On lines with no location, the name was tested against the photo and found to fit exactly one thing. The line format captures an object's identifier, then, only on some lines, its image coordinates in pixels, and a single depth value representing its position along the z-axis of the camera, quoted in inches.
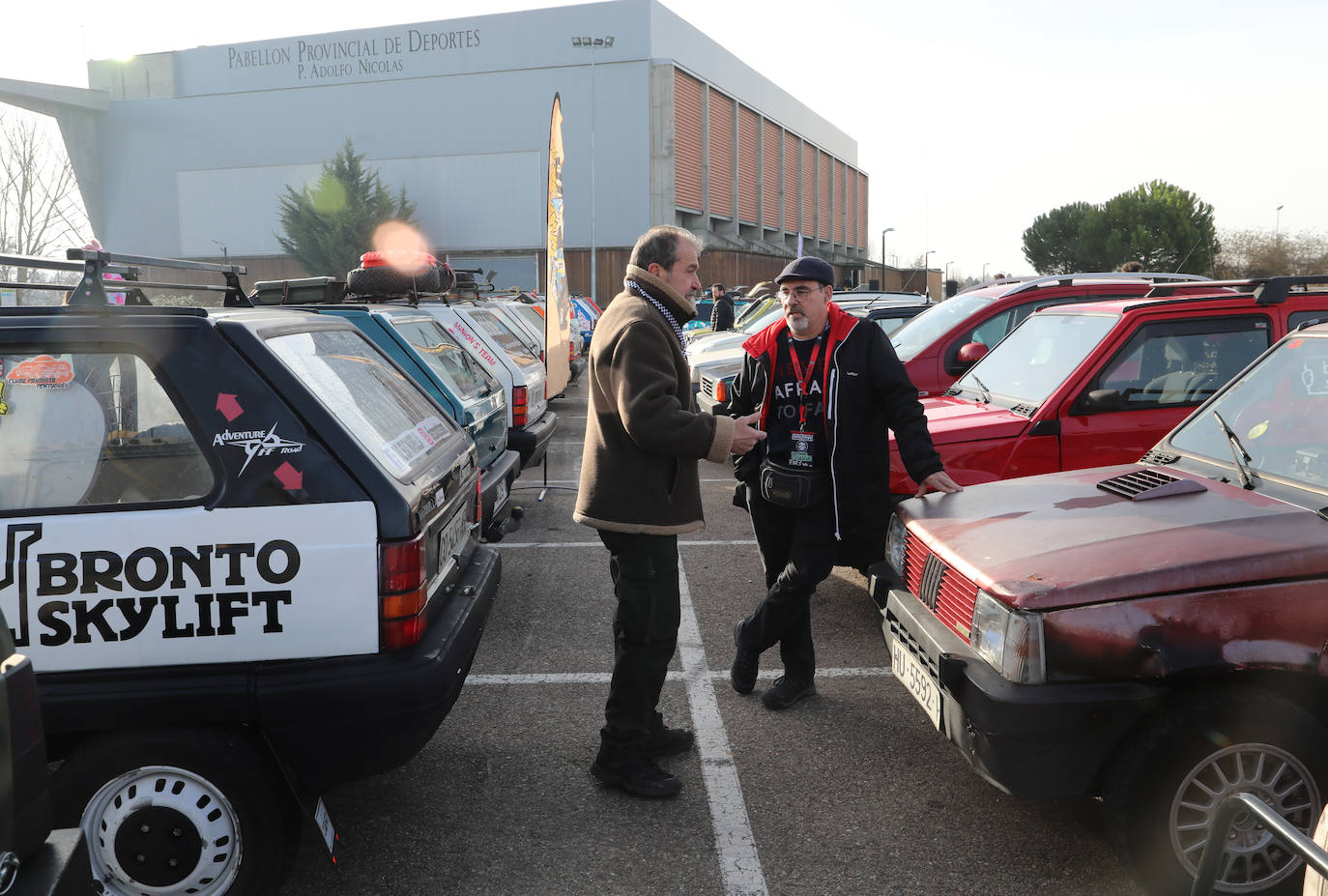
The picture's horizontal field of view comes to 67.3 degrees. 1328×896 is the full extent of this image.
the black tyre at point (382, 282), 329.1
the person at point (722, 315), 766.5
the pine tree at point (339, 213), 1907.0
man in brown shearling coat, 134.3
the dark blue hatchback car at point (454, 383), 251.1
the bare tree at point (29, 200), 1200.8
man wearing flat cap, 161.9
